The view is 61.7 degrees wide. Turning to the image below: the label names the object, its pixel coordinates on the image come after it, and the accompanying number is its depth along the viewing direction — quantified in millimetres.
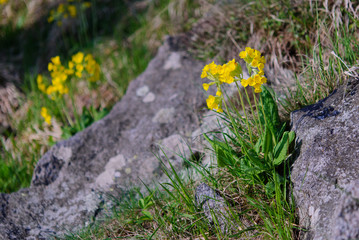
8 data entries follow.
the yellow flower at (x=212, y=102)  1707
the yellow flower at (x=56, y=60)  3163
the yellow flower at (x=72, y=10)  4771
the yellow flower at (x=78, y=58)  3238
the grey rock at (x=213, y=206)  1704
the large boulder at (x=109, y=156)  2369
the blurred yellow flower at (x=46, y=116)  3371
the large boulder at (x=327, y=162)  1421
